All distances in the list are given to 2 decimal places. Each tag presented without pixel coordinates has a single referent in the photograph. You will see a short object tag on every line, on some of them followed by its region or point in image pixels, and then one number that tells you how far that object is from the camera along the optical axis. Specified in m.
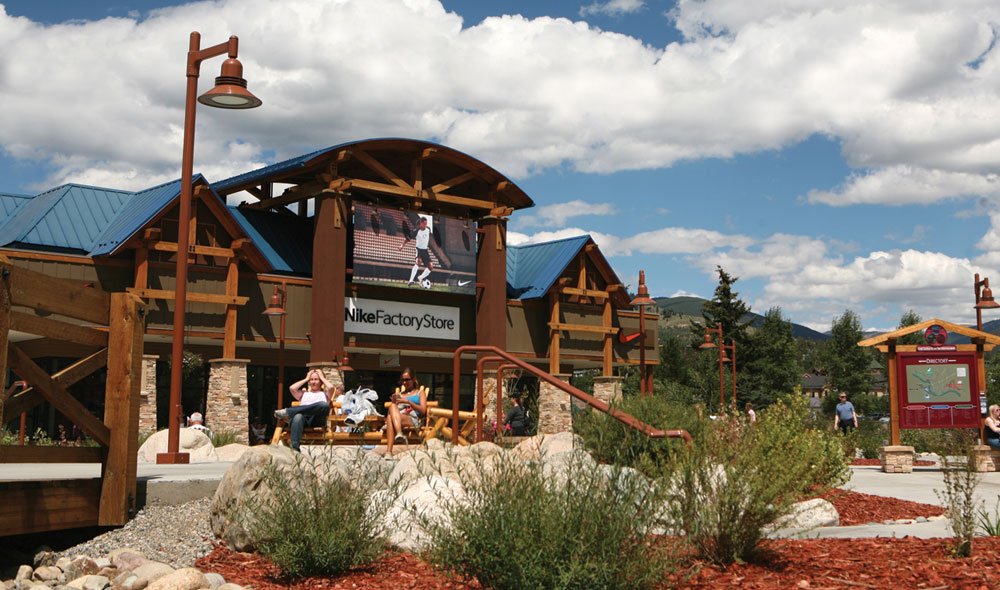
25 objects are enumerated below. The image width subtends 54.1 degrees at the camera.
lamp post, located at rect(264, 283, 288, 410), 24.80
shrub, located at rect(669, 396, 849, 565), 6.37
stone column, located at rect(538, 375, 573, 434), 33.38
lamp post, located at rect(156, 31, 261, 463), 12.38
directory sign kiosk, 18.11
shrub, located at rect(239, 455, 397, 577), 6.84
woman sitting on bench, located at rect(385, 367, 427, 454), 12.83
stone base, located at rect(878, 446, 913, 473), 16.91
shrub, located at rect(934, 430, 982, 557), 6.46
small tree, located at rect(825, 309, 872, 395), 81.00
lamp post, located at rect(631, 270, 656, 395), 28.88
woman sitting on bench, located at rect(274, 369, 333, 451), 11.97
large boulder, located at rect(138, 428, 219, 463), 15.02
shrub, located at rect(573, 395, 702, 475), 9.47
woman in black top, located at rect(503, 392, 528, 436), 15.82
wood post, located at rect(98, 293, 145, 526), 8.20
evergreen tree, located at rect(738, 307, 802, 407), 62.88
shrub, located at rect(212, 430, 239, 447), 20.09
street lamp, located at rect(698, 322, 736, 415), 35.65
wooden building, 25.62
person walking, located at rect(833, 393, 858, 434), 21.27
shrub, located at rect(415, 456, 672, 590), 5.35
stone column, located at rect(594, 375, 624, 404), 34.40
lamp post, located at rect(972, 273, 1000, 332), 26.17
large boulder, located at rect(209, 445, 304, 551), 7.60
